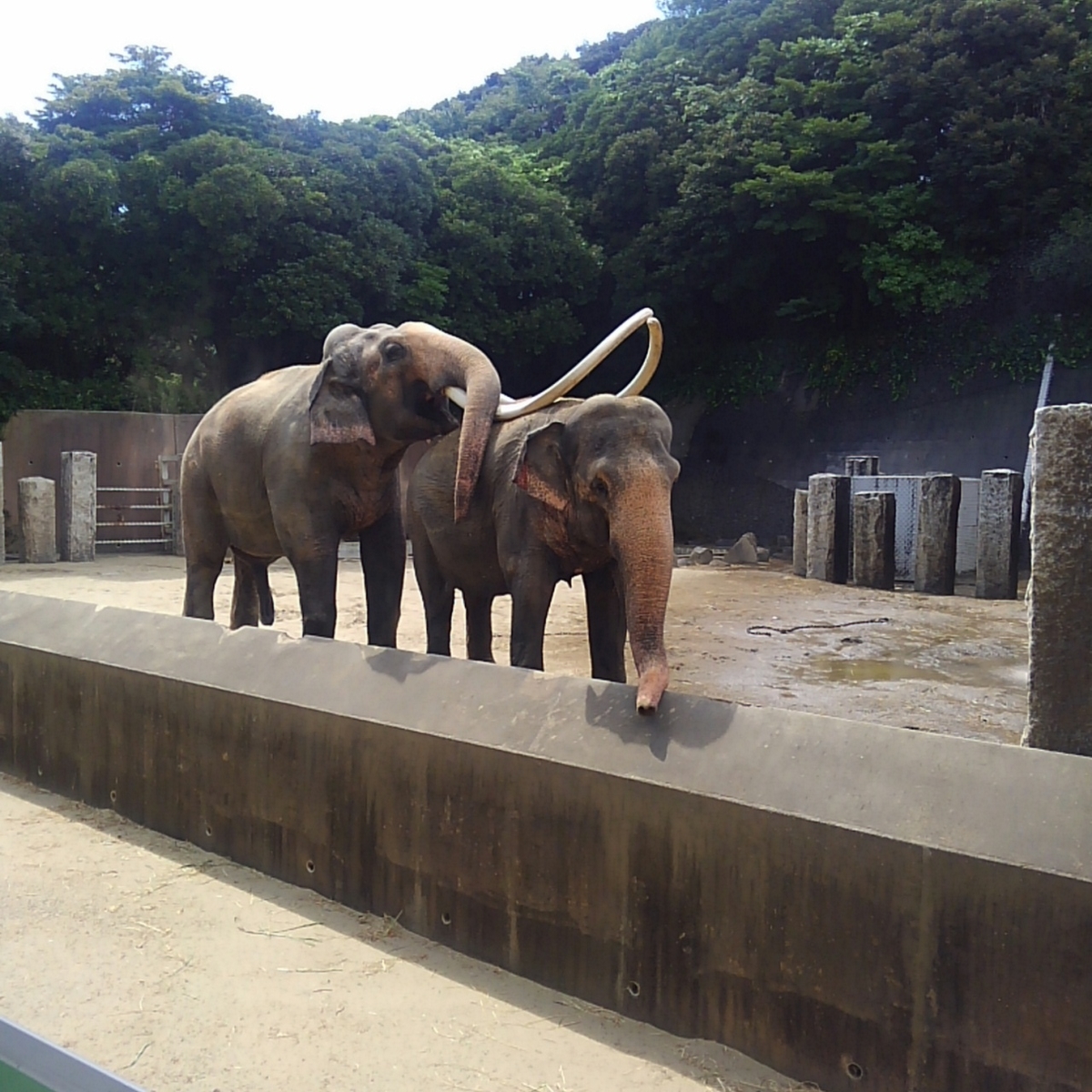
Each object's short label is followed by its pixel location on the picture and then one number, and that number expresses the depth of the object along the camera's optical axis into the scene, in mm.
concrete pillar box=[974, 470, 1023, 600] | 11961
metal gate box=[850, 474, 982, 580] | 14766
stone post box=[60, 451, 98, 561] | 14438
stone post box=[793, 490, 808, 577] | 14633
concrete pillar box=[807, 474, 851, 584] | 13516
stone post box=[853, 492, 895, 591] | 12906
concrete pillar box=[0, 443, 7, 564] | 13812
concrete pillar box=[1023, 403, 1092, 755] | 3508
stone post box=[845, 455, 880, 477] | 16875
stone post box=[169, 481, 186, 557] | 15609
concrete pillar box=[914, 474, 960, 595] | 12445
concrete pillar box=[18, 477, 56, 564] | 14031
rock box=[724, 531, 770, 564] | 16812
